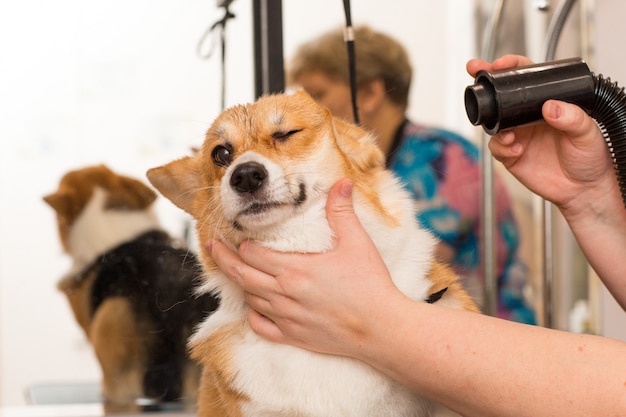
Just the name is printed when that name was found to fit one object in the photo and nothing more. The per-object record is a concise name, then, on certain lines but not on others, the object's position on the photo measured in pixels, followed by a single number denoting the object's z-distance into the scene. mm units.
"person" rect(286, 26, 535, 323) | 1286
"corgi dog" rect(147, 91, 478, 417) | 829
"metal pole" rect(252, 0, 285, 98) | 1240
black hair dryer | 840
